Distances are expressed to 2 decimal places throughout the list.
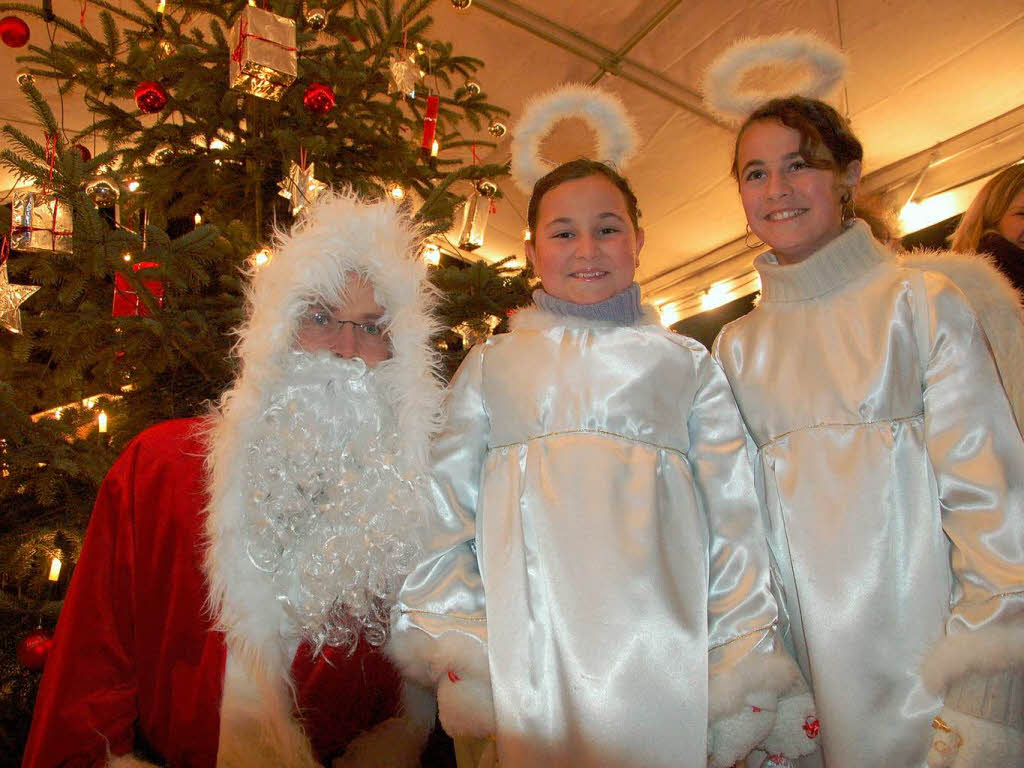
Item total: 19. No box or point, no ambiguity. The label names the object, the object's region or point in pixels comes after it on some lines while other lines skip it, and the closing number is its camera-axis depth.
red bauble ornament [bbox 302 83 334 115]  2.59
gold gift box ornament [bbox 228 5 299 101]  2.35
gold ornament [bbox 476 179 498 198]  3.36
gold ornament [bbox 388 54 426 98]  3.02
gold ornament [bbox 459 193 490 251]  3.45
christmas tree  2.07
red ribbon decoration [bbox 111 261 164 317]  2.18
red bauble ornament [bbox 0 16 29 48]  3.09
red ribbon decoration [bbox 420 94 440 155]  3.17
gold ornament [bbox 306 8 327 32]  2.84
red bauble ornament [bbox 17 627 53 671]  2.12
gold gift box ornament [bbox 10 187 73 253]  2.00
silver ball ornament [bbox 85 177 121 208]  2.19
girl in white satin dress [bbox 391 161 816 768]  1.56
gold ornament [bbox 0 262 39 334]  2.33
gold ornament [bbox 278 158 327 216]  2.49
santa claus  1.58
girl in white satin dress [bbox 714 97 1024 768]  1.50
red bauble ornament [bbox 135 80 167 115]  2.53
